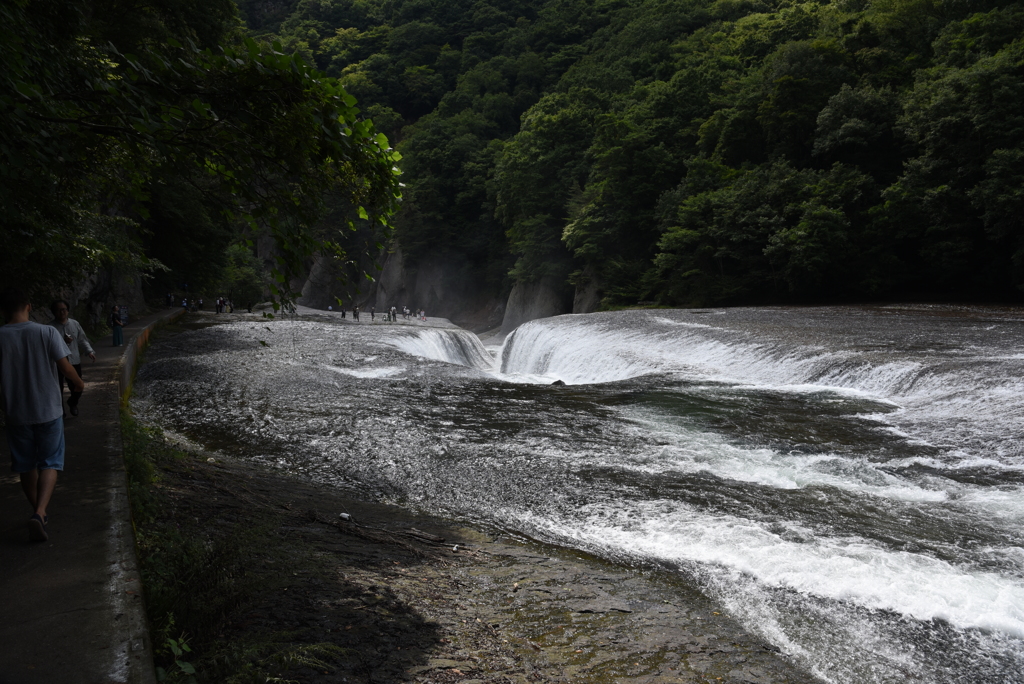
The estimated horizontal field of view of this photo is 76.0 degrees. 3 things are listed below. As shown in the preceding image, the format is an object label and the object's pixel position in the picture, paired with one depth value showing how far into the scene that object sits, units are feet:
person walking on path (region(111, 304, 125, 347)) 50.38
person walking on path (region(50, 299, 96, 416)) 25.73
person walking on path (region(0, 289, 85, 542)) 14.21
